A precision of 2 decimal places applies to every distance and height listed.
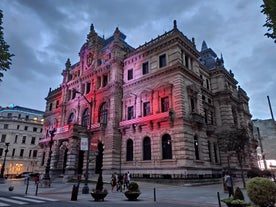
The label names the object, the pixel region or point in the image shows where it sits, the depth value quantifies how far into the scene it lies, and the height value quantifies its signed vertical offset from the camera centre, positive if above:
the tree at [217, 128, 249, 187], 23.34 +3.07
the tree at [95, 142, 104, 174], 32.94 +1.85
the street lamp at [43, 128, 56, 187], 25.45 -1.20
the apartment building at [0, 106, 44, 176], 63.49 +9.51
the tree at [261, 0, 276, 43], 9.95 +7.26
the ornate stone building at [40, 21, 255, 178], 26.97 +9.07
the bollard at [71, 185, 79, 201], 14.36 -1.64
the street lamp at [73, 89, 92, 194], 18.33 -1.69
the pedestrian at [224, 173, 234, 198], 15.53 -0.99
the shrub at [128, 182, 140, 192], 14.66 -1.17
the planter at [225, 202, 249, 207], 9.15 -1.48
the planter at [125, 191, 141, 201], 14.36 -1.66
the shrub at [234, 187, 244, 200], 9.80 -1.18
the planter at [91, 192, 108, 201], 14.07 -1.62
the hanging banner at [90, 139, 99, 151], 18.92 +1.99
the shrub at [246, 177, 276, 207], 8.63 -0.93
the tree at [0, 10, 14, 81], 14.14 +7.26
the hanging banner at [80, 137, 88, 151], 19.20 +2.24
